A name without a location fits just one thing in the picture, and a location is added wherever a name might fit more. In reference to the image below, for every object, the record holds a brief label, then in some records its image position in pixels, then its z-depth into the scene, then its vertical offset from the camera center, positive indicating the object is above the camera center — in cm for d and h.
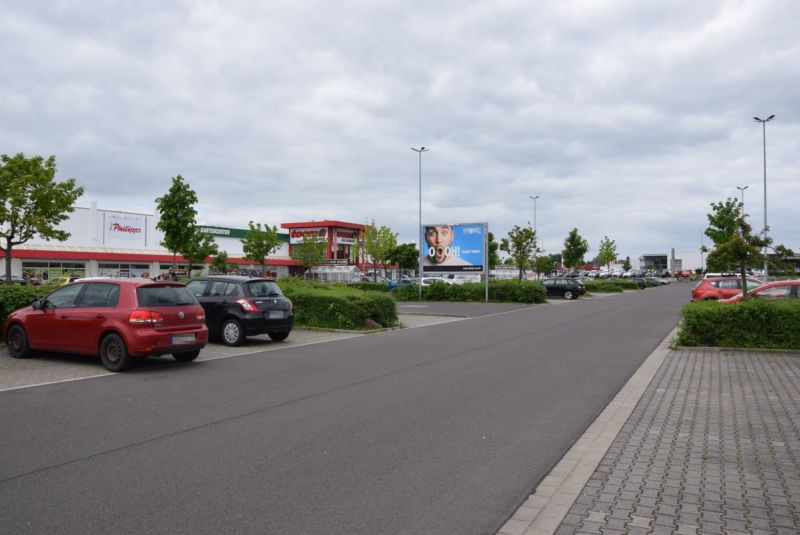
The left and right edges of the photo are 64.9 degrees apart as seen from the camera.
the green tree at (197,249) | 3715 +169
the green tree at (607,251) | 10112 +397
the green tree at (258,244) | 6594 +330
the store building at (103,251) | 5006 +203
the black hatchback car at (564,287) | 4191 -78
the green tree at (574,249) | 6556 +279
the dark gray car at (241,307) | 1393 -71
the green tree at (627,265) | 12480 +215
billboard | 3700 +168
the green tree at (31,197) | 2102 +264
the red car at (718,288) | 2323 -46
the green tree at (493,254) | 11031 +411
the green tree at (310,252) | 7025 +256
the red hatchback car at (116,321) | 1008 -78
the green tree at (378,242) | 7419 +394
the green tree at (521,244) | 4853 +244
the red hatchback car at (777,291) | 1566 -38
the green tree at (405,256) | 9424 +295
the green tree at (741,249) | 1490 +63
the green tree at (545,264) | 6893 +129
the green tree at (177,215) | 3591 +344
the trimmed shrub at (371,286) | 3964 -69
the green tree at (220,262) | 5502 +115
